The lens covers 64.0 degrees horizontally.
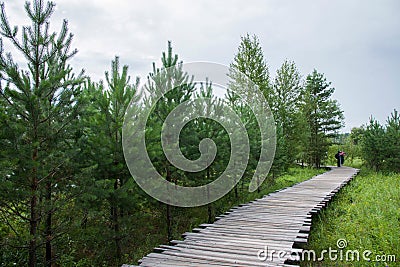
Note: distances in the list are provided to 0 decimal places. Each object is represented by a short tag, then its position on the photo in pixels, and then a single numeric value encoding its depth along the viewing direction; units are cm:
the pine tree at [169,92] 725
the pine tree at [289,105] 2162
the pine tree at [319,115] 2458
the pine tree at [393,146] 1806
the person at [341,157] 2537
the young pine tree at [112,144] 567
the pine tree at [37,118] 437
